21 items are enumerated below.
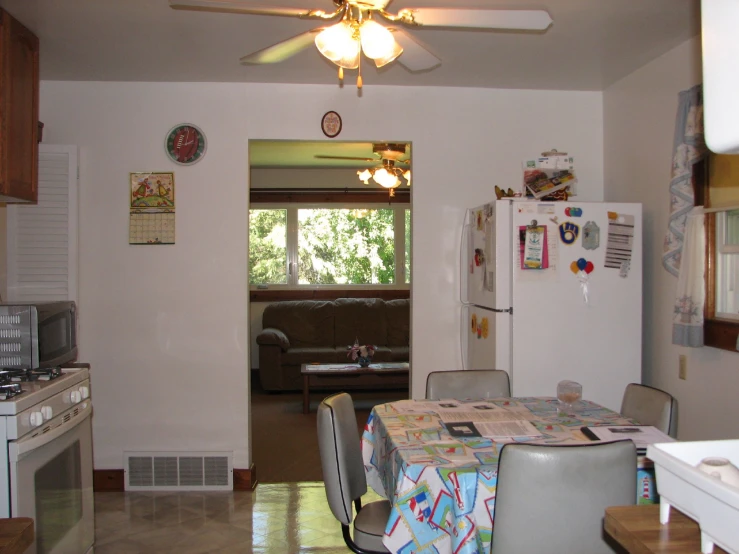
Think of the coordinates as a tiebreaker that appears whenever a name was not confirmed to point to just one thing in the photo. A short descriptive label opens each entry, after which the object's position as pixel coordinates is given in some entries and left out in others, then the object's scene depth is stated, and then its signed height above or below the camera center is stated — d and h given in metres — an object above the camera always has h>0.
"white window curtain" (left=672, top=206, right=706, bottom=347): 2.96 -0.04
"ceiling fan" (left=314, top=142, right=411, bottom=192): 5.00 +0.94
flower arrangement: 5.96 -0.73
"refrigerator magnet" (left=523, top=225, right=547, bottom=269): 3.34 +0.15
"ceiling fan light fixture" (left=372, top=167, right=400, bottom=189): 5.33 +0.84
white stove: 2.15 -0.66
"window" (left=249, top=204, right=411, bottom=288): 7.54 +0.38
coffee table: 5.73 -0.85
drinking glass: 2.52 -0.47
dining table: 1.82 -0.60
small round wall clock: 3.91 +0.81
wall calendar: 3.90 +0.43
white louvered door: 3.77 +0.25
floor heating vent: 3.89 -1.18
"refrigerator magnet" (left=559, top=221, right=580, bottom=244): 3.36 +0.23
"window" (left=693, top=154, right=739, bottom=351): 2.90 +0.13
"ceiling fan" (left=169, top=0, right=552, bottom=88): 2.03 +0.84
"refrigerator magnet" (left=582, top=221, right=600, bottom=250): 3.38 +0.22
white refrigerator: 3.36 -0.10
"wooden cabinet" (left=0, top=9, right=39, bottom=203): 2.80 +0.77
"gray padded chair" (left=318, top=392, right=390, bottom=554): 2.20 -0.74
